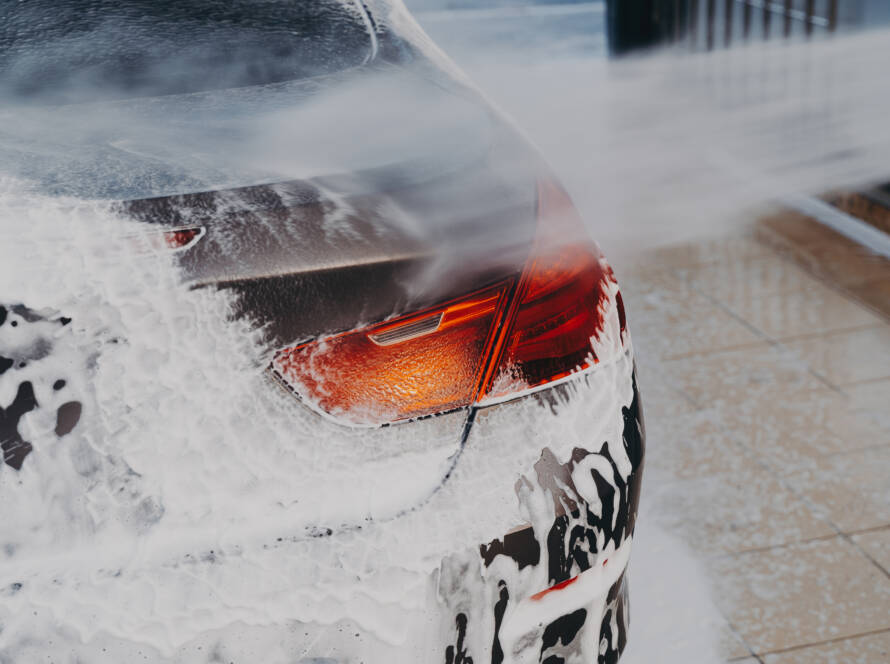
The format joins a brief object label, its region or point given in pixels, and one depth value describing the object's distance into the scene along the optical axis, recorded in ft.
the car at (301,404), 4.03
